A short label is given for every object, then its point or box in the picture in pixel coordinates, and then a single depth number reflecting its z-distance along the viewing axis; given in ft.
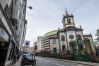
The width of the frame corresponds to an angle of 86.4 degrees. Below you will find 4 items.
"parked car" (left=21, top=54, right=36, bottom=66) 28.45
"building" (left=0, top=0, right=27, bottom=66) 18.45
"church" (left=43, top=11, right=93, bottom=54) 74.99
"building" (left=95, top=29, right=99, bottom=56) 59.70
